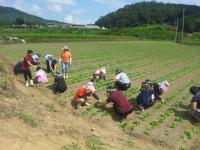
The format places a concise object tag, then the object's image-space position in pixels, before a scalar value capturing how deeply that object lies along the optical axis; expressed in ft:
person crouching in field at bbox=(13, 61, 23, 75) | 29.32
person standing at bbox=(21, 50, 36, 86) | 26.64
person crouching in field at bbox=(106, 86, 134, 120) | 21.15
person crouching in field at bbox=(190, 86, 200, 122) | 21.95
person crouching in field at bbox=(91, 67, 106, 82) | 30.90
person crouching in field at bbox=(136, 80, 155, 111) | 23.06
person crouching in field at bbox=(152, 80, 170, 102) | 25.30
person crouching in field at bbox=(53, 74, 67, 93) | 25.70
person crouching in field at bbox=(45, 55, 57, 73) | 32.22
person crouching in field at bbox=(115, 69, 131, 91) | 27.35
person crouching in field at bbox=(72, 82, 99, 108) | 23.17
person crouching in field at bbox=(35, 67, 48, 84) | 27.67
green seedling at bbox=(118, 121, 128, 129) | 20.52
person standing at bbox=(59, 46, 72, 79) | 29.77
